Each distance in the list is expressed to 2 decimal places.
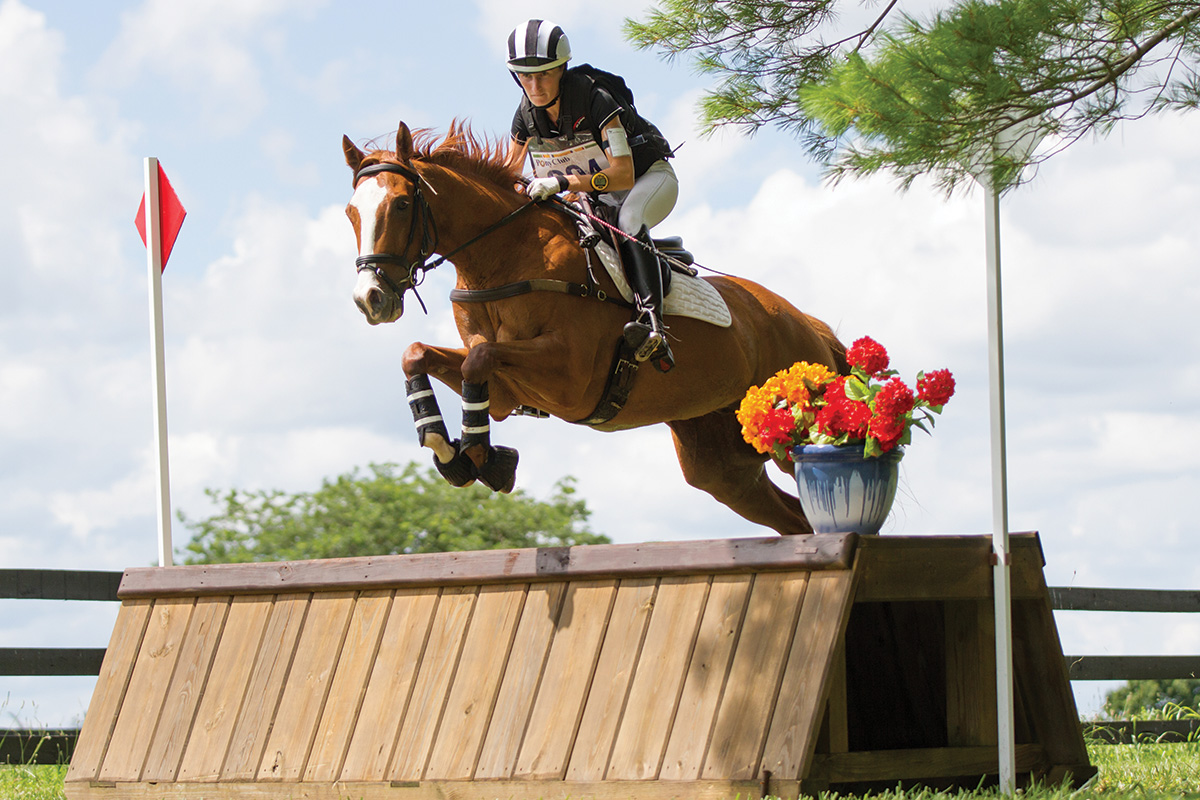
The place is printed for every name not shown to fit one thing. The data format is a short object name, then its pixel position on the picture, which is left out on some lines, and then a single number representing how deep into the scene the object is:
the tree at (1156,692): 22.95
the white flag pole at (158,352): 11.50
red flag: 12.02
